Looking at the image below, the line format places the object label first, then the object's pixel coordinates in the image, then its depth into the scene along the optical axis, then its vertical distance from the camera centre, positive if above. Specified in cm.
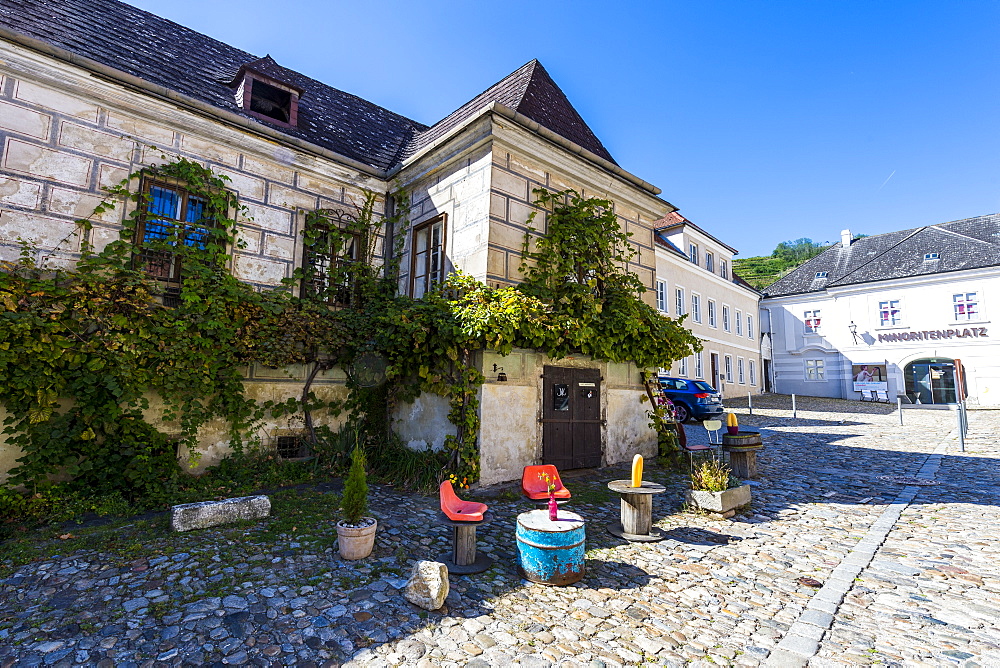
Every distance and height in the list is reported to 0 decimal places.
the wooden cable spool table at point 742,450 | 816 -108
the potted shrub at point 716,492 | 611 -139
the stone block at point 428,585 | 364 -159
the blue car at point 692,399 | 1513 -40
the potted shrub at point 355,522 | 452 -141
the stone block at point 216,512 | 516 -155
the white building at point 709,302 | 2284 +449
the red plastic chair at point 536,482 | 582 -125
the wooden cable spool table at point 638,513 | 536 -146
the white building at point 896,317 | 2536 +442
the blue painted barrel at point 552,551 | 416 -149
